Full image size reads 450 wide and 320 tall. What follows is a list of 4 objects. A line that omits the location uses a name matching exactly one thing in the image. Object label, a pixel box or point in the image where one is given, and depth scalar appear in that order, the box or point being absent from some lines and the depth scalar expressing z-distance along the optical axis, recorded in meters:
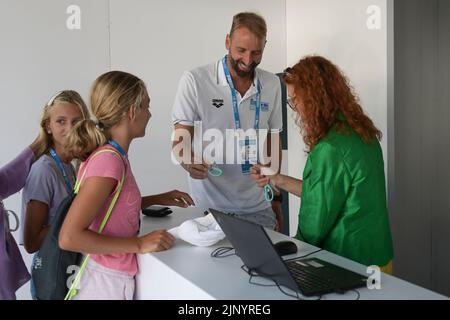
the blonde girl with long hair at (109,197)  1.46
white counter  1.26
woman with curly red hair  1.74
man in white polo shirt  2.61
